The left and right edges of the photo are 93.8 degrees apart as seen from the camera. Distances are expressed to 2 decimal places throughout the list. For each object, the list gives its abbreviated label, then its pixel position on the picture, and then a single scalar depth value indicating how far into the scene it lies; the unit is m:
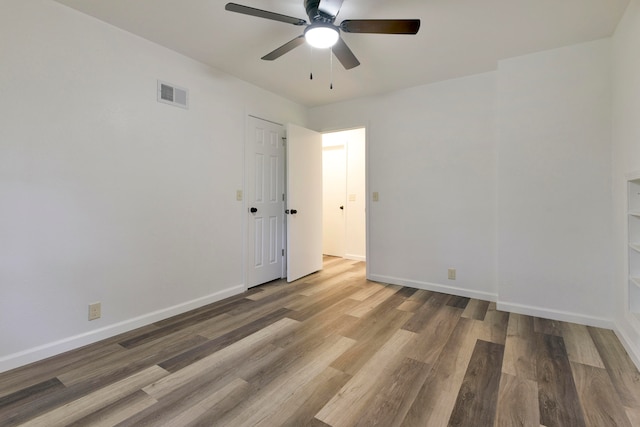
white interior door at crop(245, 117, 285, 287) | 3.53
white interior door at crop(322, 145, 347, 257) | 5.56
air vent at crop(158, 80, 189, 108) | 2.64
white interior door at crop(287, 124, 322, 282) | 3.86
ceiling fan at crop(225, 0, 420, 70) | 1.73
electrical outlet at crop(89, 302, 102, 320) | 2.24
